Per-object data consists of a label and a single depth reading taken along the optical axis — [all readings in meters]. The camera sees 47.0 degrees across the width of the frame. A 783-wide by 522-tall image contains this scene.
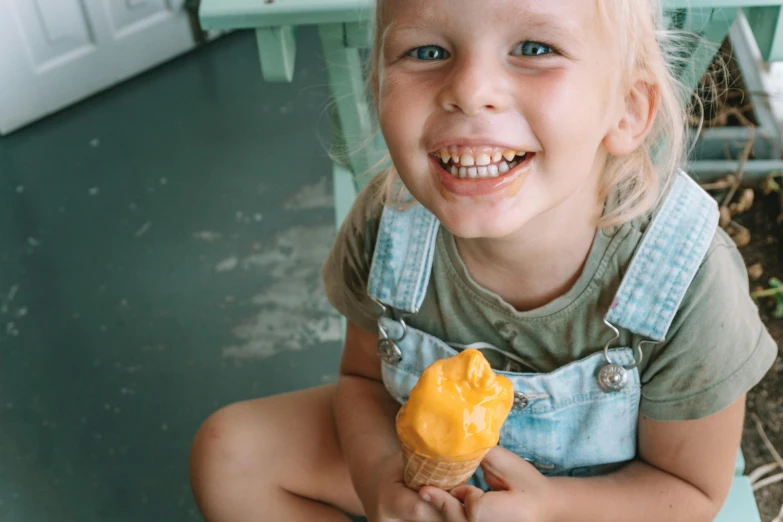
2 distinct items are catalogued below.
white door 2.40
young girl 0.80
